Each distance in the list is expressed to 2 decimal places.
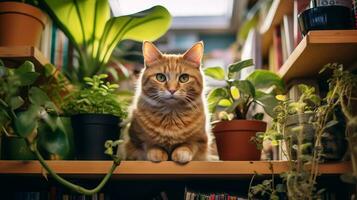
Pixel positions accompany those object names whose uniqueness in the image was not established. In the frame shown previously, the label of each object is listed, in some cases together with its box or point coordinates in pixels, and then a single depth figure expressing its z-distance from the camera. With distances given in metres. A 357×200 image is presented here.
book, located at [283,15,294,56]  1.46
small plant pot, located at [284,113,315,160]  1.08
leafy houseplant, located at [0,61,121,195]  0.98
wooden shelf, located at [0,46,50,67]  1.20
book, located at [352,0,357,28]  1.10
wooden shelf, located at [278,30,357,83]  1.05
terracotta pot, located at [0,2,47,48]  1.30
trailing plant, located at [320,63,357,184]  0.96
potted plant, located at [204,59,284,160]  1.24
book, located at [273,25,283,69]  1.62
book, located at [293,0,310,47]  1.31
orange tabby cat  1.20
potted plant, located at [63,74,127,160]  1.20
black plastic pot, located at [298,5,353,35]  1.10
